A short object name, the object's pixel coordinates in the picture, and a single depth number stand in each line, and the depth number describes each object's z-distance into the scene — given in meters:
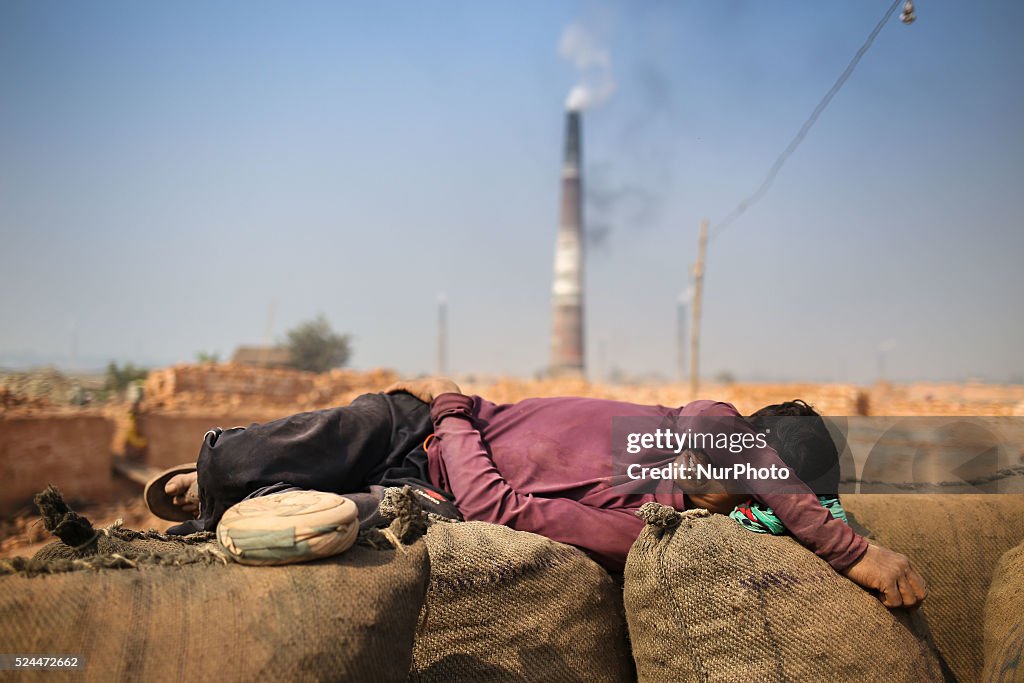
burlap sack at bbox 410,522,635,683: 1.80
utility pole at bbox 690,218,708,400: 15.35
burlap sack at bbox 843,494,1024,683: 2.36
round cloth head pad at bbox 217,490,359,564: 1.43
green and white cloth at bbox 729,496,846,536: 1.98
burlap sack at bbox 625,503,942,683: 1.75
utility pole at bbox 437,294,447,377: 35.62
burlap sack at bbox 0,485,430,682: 1.23
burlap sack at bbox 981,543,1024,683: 1.81
